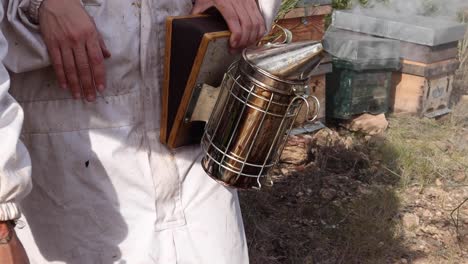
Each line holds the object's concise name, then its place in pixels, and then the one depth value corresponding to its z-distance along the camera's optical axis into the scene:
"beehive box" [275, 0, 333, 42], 3.91
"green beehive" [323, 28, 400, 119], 4.38
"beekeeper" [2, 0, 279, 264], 1.21
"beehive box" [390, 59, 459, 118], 4.57
